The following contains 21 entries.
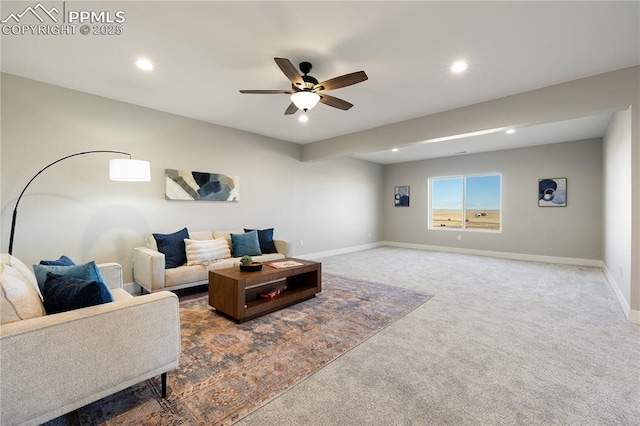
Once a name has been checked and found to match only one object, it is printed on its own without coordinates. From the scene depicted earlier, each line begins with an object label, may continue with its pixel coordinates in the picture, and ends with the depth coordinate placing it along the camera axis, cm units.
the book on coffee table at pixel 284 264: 337
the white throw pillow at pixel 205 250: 382
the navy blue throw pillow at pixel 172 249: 368
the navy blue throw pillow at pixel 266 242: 464
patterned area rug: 160
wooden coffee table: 280
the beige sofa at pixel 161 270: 331
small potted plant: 313
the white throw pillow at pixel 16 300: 131
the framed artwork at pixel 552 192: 594
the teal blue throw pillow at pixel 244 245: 432
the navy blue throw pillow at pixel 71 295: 147
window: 696
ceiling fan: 243
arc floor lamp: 306
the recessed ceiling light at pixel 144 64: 278
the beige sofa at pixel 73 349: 122
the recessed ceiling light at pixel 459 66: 282
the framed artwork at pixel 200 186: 423
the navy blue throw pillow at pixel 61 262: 201
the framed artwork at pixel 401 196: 834
